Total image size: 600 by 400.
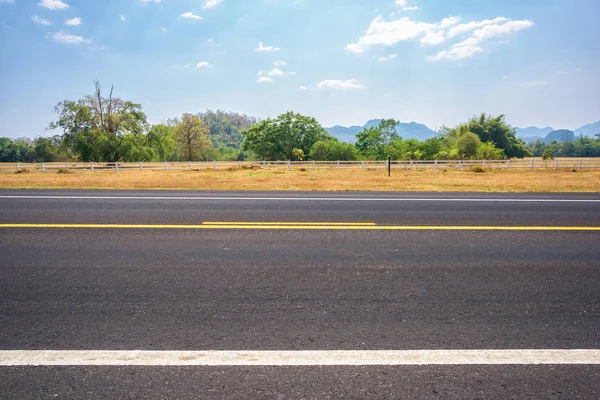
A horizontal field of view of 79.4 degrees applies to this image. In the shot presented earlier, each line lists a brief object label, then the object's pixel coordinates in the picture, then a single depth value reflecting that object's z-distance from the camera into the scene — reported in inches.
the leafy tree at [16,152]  4229.8
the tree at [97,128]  2080.5
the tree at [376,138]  3006.2
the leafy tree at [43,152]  3801.7
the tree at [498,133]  3467.0
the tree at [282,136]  2913.4
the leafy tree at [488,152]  2534.4
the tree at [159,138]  2317.9
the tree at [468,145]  2741.1
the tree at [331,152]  2714.1
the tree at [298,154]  2625.5
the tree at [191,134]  3043.8
